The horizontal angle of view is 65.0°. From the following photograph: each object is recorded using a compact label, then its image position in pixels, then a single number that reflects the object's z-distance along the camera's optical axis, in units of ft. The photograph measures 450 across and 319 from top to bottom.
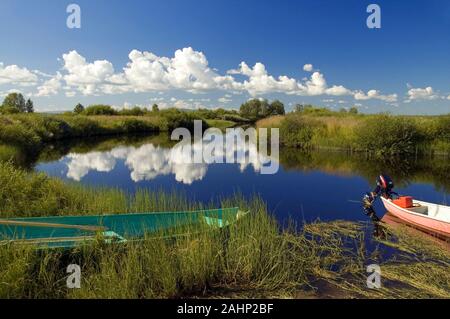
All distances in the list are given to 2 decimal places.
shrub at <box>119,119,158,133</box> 143.59
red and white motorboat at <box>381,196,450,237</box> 26.72
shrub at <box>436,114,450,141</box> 69.31
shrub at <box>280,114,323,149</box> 86.69
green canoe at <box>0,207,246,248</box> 17.46
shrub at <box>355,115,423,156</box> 69.67
